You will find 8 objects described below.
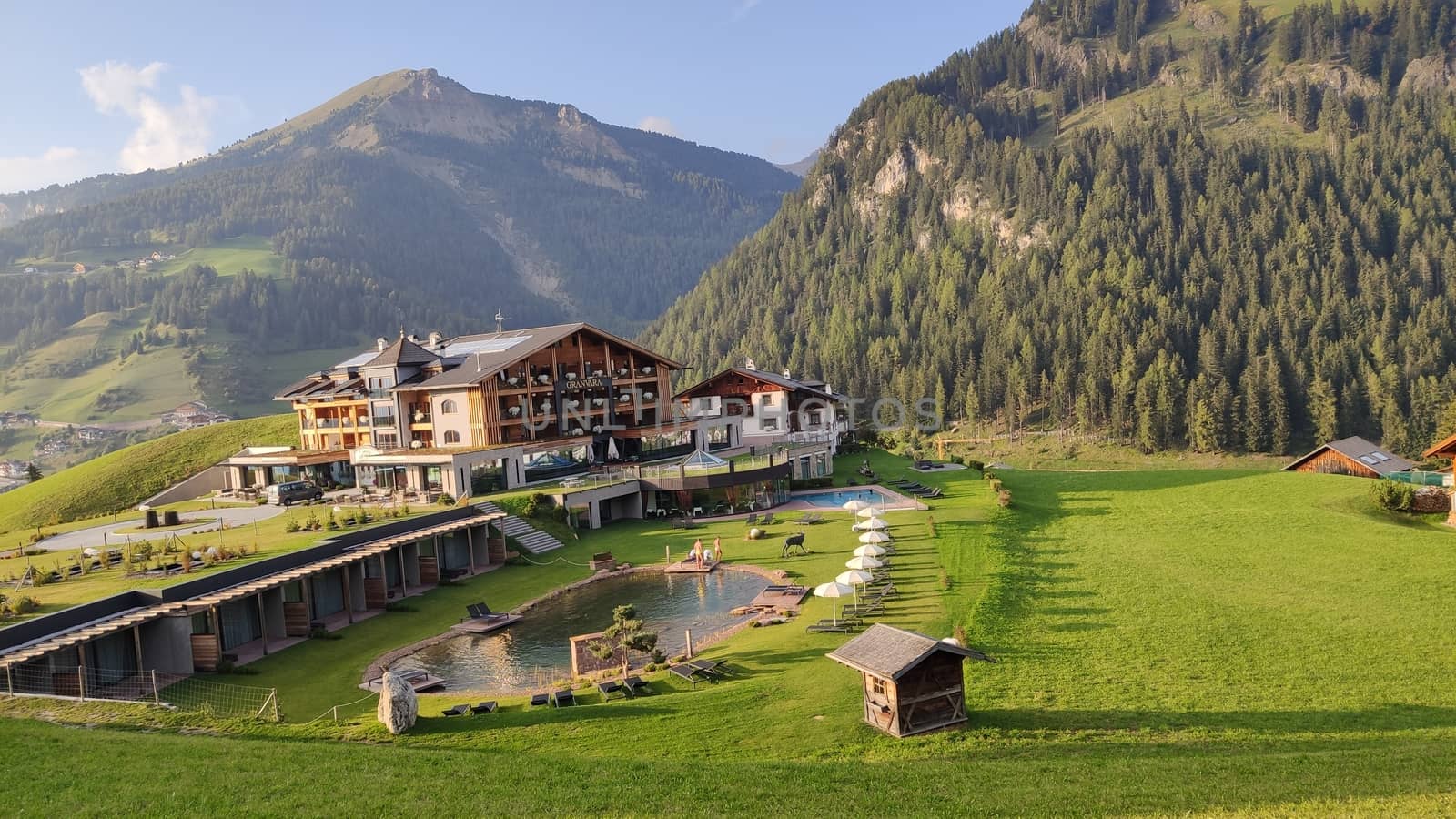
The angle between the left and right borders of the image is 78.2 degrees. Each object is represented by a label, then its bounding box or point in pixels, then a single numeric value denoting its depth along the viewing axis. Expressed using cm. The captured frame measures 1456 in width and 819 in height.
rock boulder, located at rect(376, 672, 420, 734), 1836
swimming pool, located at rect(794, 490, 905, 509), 4756
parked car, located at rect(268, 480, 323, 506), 4878
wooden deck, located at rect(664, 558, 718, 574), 3597
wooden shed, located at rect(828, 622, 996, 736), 1694
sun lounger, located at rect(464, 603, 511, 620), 3059
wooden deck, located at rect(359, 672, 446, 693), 2350
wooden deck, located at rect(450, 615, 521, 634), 2945
